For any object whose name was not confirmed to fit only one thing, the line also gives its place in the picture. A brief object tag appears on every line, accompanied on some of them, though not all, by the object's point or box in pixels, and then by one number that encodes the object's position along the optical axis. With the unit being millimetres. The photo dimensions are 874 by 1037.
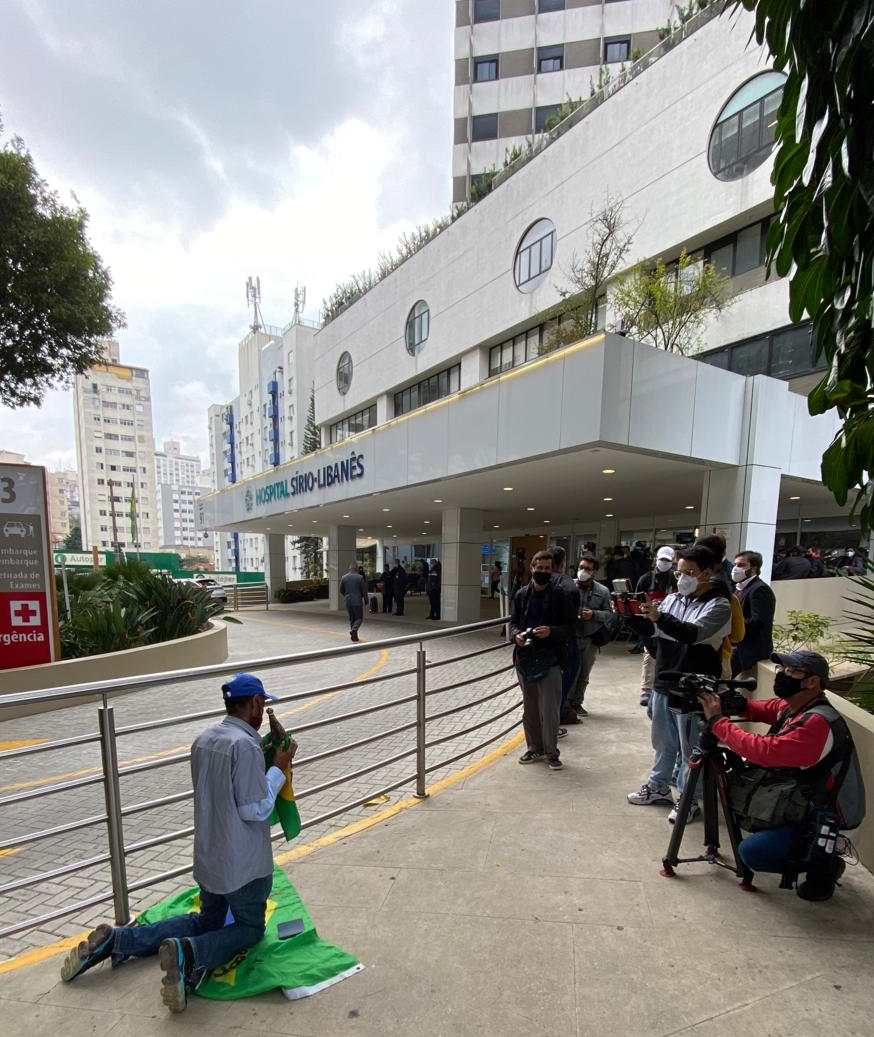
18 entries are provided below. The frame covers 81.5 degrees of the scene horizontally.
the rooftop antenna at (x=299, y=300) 61781
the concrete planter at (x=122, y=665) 6336
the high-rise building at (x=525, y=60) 31844
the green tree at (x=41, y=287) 11461
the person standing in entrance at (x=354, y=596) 11672
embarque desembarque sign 6492
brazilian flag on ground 1928
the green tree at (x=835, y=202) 1285
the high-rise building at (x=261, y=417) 55188
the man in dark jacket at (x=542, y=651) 3877
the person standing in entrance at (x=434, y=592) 15644
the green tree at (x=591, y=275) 13656
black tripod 2572
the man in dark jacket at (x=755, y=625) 4344
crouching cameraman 2307
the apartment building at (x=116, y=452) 86625
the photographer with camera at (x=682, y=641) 3006
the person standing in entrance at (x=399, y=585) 17469
